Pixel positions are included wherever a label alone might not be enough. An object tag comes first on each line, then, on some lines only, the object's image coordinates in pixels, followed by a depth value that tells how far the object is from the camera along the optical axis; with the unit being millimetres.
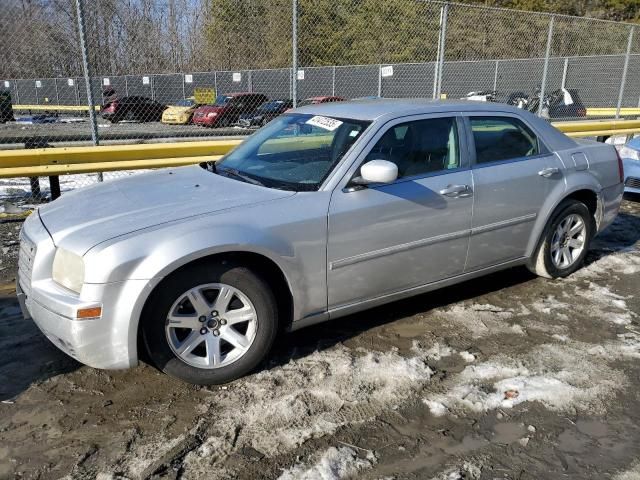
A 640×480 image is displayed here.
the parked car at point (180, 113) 21428
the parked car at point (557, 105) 15891
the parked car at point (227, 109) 17748
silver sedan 2869
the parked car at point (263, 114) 14711
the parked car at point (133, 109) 19469
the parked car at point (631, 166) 7512
